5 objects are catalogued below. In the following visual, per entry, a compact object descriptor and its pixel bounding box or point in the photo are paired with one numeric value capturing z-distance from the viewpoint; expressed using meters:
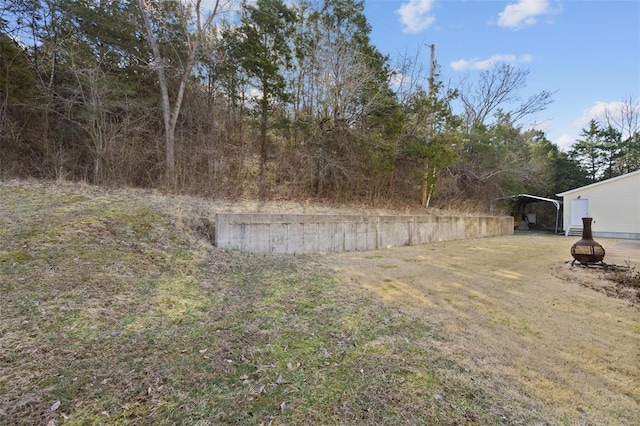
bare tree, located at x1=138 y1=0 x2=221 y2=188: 7.88
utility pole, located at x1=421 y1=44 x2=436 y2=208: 11.18
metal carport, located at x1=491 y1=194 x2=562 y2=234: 16.12
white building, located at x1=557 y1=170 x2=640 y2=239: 12.97
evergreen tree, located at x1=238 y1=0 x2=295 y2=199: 8.90
